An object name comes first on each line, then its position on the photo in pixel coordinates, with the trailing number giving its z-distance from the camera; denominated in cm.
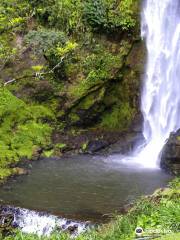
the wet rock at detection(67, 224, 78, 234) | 1216
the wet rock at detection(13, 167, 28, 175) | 1668
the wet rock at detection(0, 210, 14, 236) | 1276
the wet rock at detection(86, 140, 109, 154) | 1952
